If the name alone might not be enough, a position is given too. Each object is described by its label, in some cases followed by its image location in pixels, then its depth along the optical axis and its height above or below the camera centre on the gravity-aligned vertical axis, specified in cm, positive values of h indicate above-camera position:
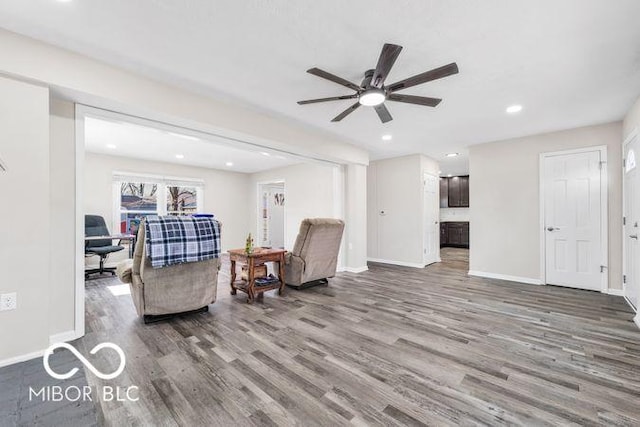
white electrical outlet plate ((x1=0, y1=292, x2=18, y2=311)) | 196 -63
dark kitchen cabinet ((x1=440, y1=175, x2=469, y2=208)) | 870 +72
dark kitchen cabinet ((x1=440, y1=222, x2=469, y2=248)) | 867 -67
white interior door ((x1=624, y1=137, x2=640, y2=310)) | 301 -13
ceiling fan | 189 +105
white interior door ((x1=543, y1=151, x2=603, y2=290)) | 392 -10
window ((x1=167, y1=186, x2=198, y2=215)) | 703 +39
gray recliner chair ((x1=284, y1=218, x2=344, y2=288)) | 383 -53
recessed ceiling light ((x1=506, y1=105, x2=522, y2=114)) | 326 +129
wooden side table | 345 -68
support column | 536 -12
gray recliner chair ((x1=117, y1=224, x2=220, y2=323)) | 269 -72
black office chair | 468 -54
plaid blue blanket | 261 -25
